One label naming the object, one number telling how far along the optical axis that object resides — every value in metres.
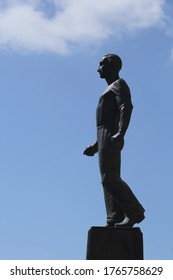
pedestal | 11.38
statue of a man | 11.70
